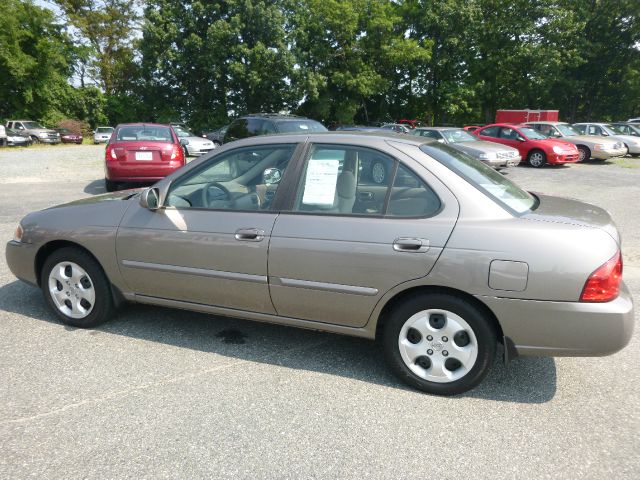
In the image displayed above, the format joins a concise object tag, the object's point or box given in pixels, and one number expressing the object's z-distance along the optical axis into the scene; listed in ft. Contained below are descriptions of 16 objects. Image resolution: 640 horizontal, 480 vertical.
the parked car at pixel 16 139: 89.35
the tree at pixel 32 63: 112.57
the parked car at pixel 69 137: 111.14
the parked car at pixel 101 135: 109.70
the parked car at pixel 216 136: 80.48
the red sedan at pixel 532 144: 54.08
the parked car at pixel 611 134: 65.87
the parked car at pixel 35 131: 101.14
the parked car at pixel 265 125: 38.06
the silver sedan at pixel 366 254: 8.85
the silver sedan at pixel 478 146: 46.74
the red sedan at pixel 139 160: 33.17
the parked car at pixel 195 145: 60.89
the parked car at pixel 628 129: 70.08
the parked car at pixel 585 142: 58.95
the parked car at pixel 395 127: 75.56
